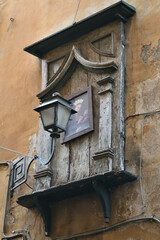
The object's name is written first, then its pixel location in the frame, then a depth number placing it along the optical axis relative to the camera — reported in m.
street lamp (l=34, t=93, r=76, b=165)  8.94
